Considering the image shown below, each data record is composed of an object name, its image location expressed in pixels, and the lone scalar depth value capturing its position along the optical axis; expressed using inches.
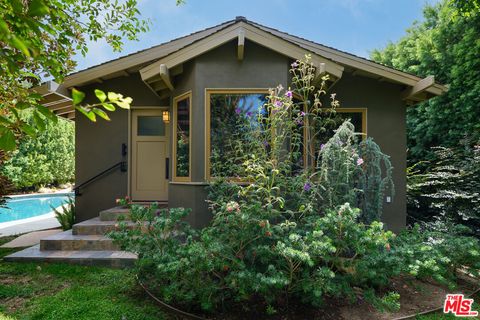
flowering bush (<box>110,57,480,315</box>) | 130.6
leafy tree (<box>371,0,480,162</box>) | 411.2
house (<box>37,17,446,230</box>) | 225.8
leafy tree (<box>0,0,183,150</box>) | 57.0
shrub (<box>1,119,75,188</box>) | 676.1
